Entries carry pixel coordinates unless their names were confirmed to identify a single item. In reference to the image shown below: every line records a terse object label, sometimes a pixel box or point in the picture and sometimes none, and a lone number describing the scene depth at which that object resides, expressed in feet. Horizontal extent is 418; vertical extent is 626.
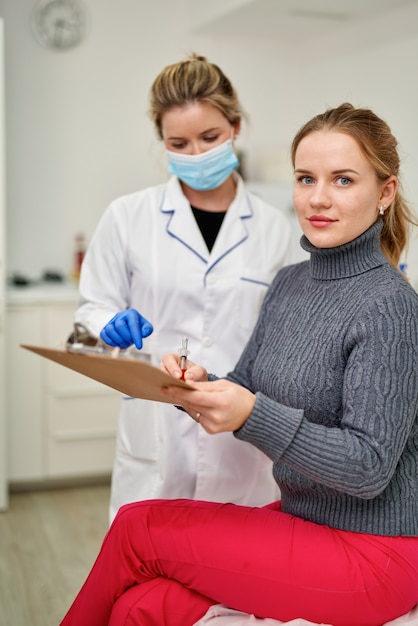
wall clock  11.48
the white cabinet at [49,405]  10.67
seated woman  3.86
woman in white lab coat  5.98
